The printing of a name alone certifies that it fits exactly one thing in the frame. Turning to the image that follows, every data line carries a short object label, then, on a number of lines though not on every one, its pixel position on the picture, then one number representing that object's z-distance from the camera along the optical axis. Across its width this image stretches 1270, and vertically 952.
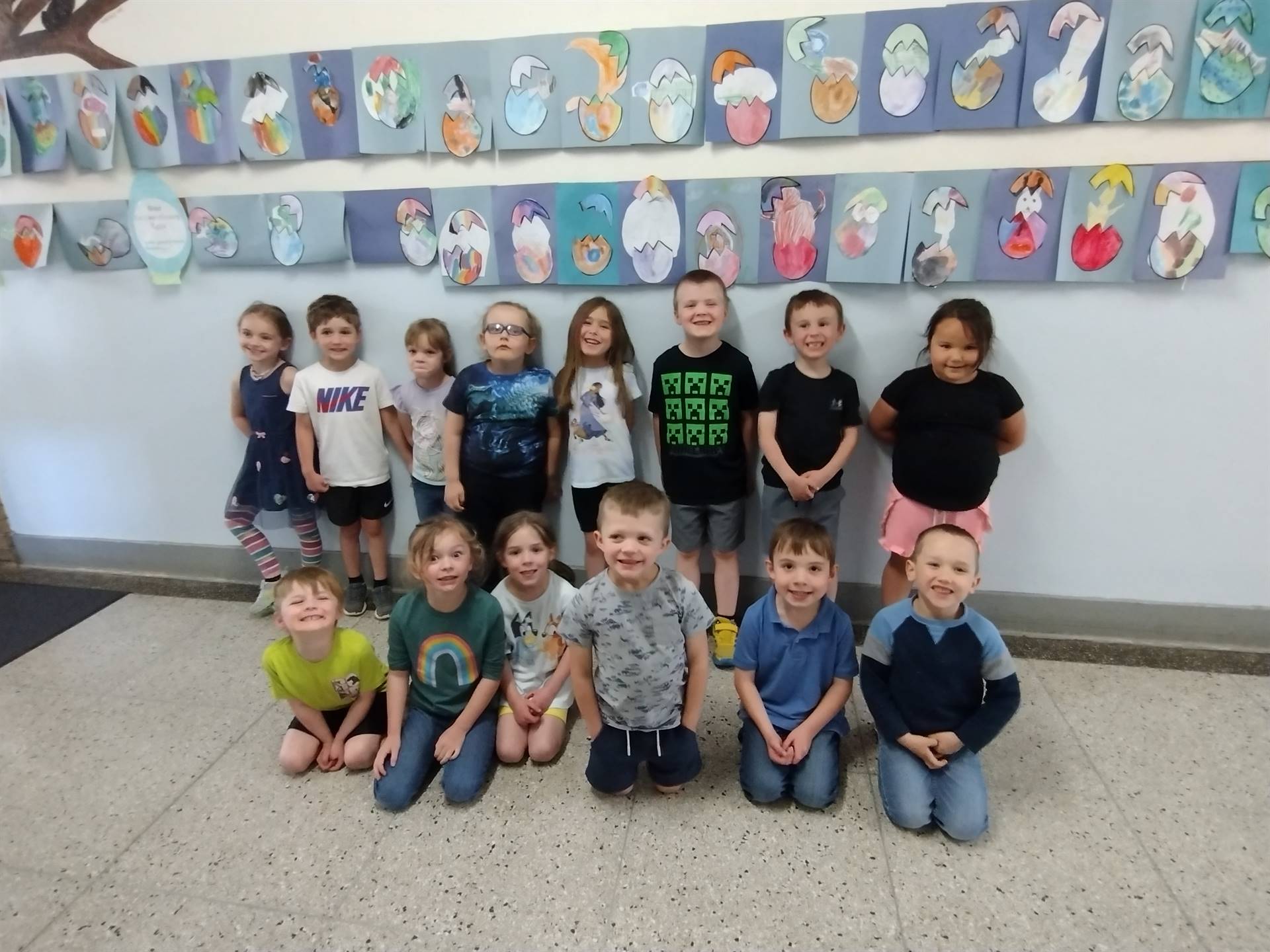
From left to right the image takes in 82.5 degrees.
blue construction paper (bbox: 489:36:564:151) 1.91
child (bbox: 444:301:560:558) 2.10
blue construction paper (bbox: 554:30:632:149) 1.88
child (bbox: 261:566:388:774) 1.59
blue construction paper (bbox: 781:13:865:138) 1.77
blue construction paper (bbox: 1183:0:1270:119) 1.65
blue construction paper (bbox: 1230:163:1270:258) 1.72
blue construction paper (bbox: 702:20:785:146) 1.81
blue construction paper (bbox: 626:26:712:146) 1.84
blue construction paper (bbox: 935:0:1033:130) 1.71
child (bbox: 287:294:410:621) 2.20
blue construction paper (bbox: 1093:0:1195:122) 1.67
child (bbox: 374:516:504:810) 1.61
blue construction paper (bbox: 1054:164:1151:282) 1.77
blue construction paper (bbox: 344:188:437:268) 2.12
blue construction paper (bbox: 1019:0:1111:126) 1.69
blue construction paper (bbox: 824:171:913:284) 1.85
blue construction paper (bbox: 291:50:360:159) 2.04
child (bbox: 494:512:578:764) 1.74
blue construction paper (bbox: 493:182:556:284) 2.03
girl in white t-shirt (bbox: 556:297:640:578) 2.03
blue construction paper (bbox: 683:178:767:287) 1.92
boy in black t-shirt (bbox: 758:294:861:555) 1.91
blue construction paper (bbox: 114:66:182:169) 2.18
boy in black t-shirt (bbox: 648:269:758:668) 1.92
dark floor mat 2.35
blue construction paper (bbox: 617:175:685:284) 1.96
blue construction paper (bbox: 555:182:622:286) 1.99
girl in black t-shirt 1.82
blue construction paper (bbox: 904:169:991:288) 1.83
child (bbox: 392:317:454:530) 2.15
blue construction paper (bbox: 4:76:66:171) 2.27
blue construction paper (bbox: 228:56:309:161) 2.09
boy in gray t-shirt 1.51
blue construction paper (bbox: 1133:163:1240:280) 1.74
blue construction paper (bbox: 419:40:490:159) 1.96
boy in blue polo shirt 1.53
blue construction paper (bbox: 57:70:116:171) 2.22
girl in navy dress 2.27
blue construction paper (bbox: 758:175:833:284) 1.90
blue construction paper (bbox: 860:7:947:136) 1.74
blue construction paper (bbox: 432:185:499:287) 2.07
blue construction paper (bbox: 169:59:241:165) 2.14
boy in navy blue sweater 1.45
